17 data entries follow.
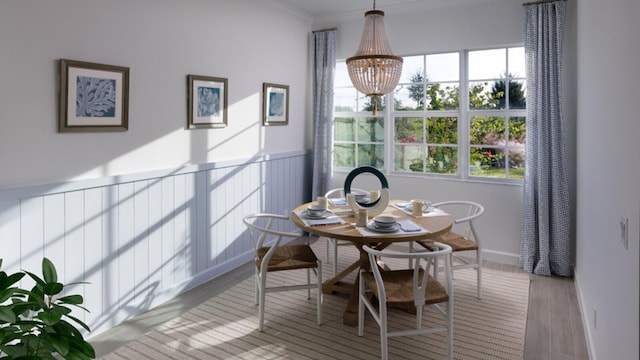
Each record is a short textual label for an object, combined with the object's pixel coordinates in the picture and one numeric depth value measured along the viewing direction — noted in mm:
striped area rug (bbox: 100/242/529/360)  2639
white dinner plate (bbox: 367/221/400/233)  2785
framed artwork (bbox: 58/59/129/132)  2627
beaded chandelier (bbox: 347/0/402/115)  2910
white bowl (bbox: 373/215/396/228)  2818
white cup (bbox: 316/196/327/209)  3340
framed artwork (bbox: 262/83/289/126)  4543
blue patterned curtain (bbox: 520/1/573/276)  3855
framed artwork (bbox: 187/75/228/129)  3586
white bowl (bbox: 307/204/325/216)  3146
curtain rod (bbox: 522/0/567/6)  3877
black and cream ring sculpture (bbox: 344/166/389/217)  3148
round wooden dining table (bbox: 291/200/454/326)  2703
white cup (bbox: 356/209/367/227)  2941
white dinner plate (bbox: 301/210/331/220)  3084
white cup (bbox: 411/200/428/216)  3217
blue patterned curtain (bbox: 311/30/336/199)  5117
